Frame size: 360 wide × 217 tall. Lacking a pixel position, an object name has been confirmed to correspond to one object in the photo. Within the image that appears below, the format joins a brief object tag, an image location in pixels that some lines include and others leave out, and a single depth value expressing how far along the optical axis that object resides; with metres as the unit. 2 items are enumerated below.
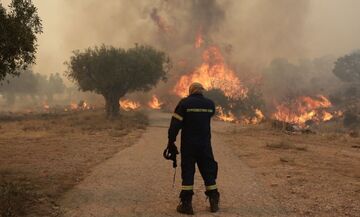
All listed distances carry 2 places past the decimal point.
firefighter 8.84
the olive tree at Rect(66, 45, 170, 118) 40.94
